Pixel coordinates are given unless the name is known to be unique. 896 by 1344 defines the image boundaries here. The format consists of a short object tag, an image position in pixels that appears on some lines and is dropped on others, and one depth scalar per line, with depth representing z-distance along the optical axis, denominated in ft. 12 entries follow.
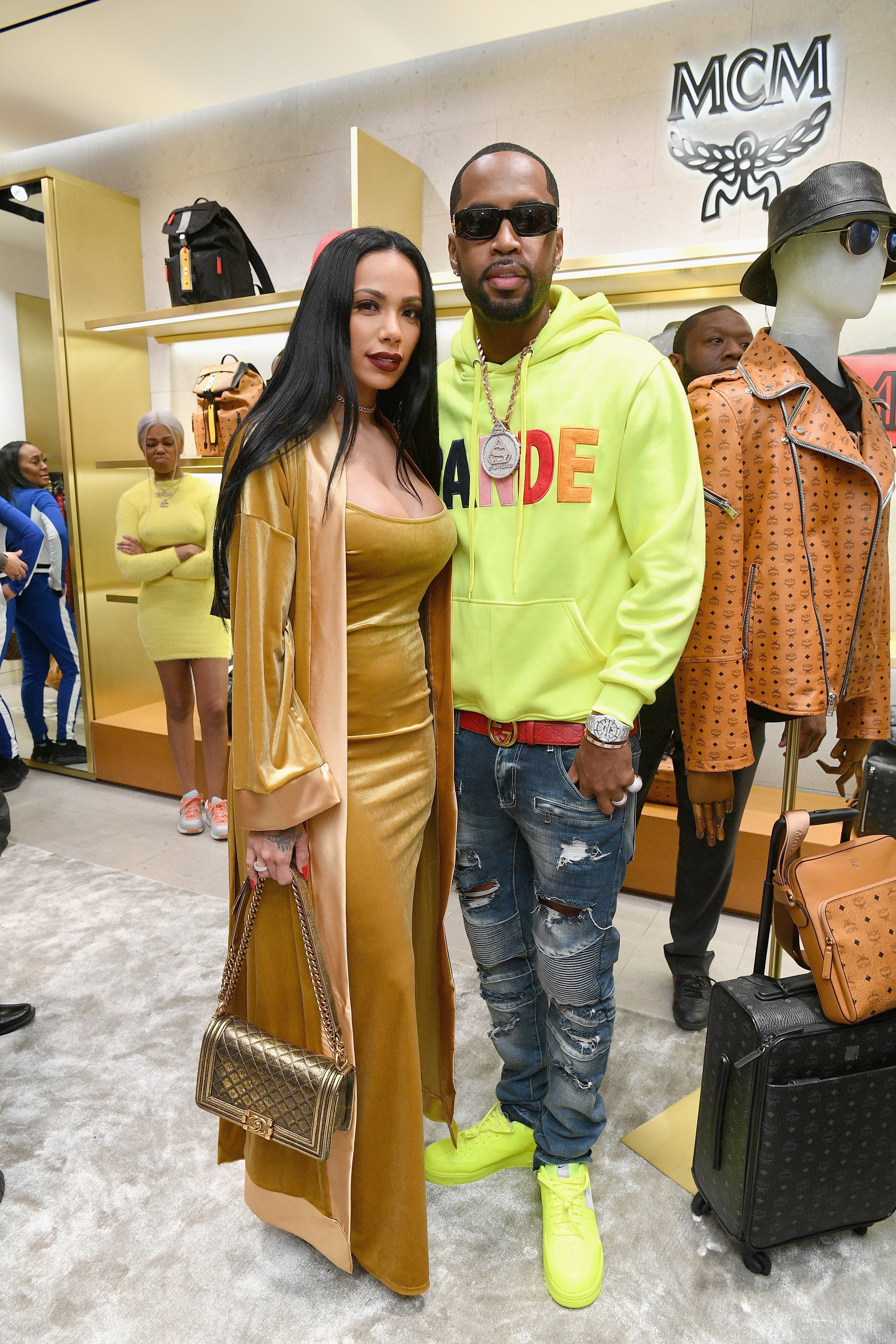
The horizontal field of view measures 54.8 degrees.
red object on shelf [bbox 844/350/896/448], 9.67
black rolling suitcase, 4.93
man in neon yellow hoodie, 4.71
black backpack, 12.42
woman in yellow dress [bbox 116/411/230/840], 12.23
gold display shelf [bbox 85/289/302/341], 12.05
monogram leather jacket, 5.43
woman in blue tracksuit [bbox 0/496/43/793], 9.84
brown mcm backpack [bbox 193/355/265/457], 12.61
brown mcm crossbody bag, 4.83
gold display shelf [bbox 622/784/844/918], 9.73
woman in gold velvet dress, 4.38
